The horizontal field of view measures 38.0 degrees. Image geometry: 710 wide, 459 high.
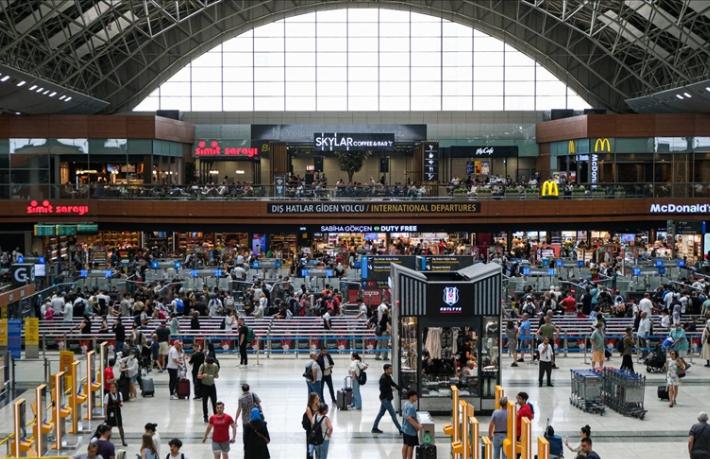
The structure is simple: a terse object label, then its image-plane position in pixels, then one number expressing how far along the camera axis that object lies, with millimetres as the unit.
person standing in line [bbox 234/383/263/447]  17172
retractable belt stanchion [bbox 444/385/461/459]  16188
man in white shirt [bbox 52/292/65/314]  30562
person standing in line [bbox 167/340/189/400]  21641
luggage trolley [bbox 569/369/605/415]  20484
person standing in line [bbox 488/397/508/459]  16188
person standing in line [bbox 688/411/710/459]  15344
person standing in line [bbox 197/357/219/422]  19641
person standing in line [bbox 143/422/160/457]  14836
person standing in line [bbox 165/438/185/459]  14211
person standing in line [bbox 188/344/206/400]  20859
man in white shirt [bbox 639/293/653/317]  28778
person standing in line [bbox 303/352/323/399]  20172
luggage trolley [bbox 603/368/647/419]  20141
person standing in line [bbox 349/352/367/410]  20422
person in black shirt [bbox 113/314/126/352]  25094
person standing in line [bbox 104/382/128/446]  17906
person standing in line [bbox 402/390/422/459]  16547
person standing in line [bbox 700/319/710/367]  25047
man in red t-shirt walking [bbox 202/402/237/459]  16109
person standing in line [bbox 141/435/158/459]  14742
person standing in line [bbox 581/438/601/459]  14078
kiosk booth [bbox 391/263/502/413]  19812
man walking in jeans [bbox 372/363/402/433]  18641
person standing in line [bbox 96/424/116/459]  14453
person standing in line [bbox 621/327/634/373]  23344
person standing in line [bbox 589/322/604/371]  23703
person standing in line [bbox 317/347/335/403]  20609
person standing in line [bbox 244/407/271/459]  15492
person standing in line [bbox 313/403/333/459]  16105
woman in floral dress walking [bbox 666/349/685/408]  20984
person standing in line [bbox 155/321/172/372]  24300
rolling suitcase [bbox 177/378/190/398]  21688
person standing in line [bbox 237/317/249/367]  24922
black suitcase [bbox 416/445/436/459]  16328
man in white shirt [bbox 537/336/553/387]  22500
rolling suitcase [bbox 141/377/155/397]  21984
